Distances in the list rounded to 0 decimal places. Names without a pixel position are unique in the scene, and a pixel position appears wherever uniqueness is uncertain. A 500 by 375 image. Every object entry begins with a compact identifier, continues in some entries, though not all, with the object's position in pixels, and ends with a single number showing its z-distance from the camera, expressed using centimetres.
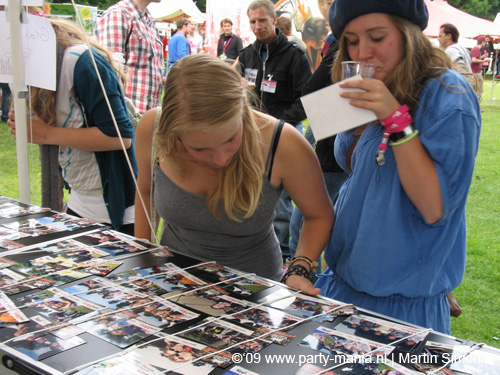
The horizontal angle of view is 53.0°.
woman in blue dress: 113
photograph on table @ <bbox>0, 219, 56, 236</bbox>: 158
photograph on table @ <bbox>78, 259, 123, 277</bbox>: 132
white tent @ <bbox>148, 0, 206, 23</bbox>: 2028
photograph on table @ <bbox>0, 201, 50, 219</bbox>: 179
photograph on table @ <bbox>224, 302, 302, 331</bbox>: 107
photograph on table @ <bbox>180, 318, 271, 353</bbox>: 98
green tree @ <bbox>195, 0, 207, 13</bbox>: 3791
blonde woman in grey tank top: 135
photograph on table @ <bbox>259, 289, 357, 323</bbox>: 113
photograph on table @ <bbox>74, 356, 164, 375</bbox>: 89
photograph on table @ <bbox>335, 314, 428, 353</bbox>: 100
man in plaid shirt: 342
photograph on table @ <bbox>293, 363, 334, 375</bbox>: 91
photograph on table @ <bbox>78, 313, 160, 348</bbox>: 99
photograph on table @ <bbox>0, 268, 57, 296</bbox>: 121
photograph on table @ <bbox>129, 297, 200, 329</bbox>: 107
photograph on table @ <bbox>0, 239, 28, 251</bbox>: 146
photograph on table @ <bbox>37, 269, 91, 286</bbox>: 126
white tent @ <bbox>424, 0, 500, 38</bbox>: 1772
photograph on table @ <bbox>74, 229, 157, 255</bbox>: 150
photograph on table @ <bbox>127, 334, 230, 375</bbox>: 90
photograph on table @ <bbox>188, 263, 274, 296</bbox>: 125
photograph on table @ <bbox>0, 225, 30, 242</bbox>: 151
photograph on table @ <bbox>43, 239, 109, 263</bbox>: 142
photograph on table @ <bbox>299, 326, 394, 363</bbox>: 97
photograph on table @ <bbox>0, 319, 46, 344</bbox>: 100
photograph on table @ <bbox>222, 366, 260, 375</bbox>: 90
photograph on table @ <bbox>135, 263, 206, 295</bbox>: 125
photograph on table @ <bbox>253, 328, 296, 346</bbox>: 100
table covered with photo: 93
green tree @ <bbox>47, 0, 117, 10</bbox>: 2630
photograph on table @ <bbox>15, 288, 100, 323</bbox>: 108
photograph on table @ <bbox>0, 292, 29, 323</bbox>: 106
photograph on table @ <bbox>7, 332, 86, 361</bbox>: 94
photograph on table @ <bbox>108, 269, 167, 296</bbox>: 122
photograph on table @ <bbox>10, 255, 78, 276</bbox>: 131
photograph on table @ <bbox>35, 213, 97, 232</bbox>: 167
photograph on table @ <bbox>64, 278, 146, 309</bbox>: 116
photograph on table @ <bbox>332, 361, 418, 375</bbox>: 91
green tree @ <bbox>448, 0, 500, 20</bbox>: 3794
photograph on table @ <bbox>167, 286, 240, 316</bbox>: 113
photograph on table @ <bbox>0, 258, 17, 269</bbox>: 134
